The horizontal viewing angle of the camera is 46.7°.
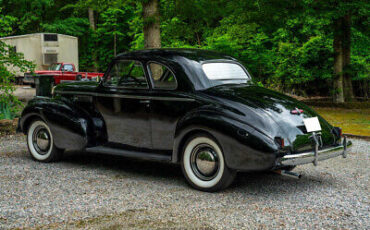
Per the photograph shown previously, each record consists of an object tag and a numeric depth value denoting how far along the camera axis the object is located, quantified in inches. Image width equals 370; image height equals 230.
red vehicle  940.6
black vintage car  190.5
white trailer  1007.0
